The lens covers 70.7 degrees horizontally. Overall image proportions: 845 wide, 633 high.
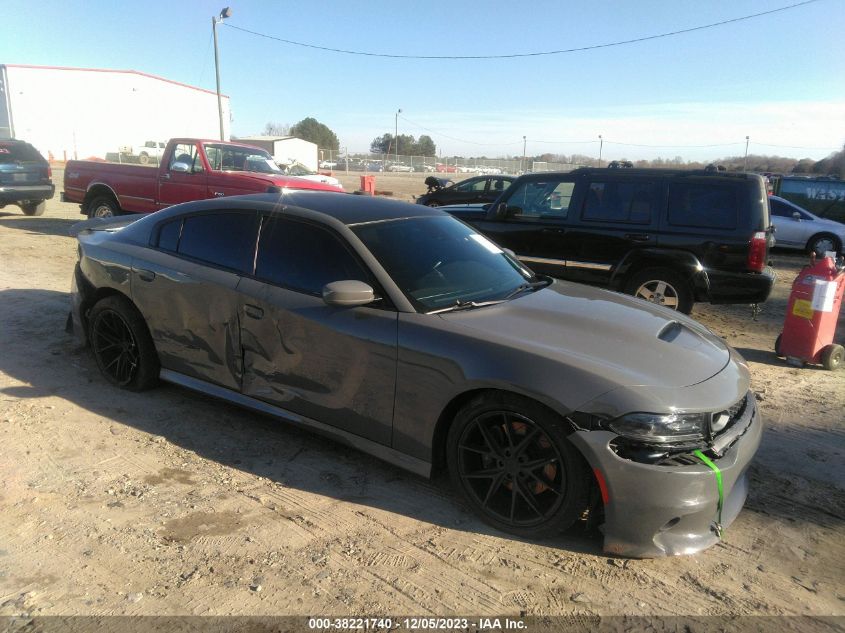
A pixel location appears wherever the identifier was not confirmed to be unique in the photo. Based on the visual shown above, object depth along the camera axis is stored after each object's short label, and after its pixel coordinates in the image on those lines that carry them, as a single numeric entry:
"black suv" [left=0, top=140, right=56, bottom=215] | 13.20
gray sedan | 2.65
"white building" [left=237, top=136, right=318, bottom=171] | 46.94
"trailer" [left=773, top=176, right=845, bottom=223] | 15.86
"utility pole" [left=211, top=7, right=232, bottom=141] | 24.92
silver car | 13.90
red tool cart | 5.65
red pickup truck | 10.25
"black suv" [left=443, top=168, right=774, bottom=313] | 6.47
